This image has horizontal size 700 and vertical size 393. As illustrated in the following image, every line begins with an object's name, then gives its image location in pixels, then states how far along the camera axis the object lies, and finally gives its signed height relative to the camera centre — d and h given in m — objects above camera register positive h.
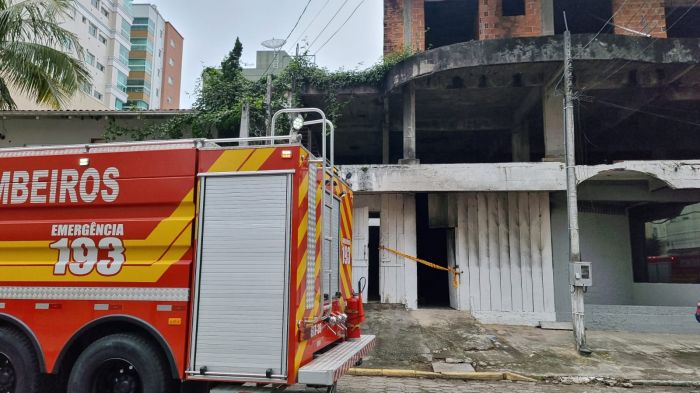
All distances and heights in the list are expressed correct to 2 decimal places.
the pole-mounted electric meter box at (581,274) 9.89 -0.19
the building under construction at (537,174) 12.05 +2.26
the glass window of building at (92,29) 50.59 +24.07
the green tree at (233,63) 14.98 +6.18
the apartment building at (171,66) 68.88 +28.28
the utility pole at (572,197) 9.84 +1.41
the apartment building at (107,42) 49.59 +23.42
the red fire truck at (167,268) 4.50 -0.07
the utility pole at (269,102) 13.39 +4.41
